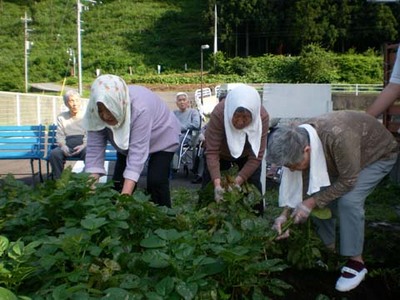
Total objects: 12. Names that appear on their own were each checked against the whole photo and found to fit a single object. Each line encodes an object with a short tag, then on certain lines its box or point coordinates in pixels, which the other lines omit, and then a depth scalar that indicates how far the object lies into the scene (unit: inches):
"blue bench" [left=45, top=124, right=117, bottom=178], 271.3
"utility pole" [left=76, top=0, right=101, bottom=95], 1285.7
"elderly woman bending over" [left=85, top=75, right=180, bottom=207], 121.6
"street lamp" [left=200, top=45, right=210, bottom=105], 871.8
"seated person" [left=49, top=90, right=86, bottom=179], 267.1
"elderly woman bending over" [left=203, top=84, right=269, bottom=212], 140.2
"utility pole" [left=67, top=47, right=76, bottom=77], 2213.3
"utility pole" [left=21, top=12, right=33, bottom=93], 1641.2
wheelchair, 308.5
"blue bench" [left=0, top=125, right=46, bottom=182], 295.7
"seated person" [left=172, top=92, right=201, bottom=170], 319.0
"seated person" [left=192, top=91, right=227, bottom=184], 303.7
